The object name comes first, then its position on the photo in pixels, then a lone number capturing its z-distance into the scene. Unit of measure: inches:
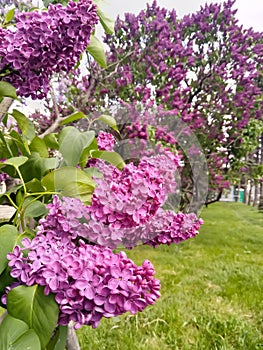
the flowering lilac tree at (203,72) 174.9
